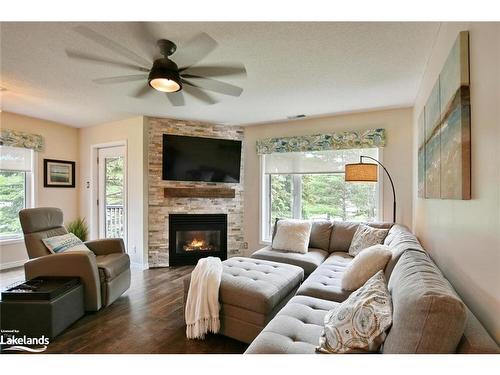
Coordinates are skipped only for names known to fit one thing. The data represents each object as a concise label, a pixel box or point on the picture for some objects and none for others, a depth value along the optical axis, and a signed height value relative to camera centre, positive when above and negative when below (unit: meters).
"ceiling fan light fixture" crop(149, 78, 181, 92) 1.88 +0.81
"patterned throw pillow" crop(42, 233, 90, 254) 2.64 -0.63
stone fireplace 4.03 -0.29
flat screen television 4.05 +0.48
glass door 4.34 -0.08
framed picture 4.28 +0.27
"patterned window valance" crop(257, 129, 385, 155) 3.55 +0.71
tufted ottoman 1.87 -0.90
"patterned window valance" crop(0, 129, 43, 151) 3.72 +0.77
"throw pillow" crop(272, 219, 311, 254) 3.24 -0.66
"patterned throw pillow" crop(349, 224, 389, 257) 2.91 -0.62
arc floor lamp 3.06 +0.18
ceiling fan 1.74 +0.98
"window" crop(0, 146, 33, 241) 3.80 +0.03
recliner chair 2.35 -0.76
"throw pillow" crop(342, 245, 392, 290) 1.84 -0.60
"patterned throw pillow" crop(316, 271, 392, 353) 1.11 -0.65
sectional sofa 0.87 -0.54
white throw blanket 1.96 -0.95
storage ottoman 1.95 -0.99
